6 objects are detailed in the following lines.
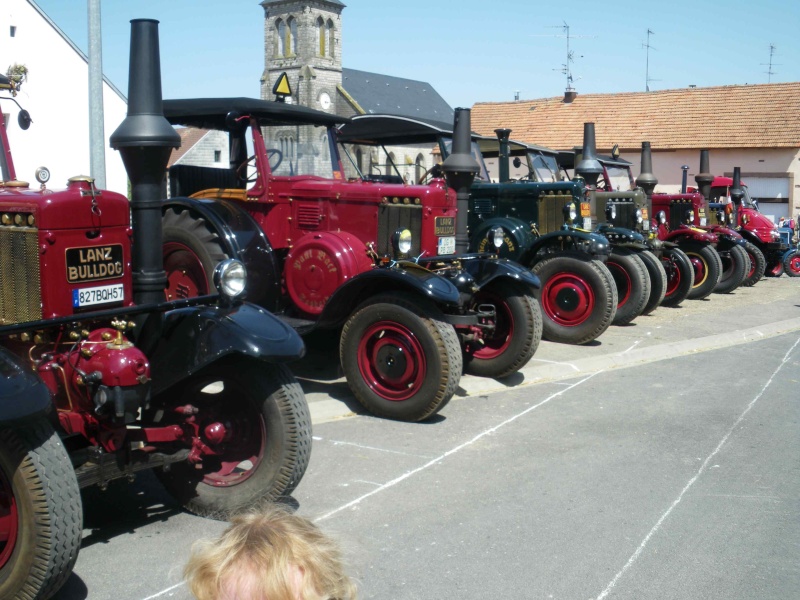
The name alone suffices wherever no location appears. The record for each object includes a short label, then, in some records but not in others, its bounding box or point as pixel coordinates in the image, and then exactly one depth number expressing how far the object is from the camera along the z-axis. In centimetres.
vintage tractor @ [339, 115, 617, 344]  964
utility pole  841
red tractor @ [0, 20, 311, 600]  432
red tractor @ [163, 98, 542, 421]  686
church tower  5750
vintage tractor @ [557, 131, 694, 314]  1239
